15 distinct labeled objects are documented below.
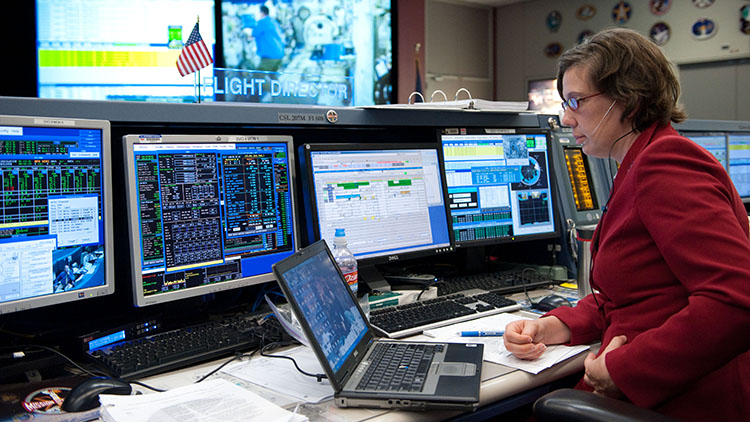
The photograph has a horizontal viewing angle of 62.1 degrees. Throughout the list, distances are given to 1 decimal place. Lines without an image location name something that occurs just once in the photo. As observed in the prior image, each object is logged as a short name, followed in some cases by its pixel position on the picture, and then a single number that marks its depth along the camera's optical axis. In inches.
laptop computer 40.8
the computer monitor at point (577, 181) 83.8
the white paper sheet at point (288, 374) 43.9
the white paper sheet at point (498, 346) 49.2
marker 55.9
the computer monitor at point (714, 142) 117.6
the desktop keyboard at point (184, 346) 47.5
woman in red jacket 39.6
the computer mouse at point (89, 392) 40.7
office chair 38.2
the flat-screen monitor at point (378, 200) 65.3
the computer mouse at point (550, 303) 64.9
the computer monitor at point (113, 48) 169.5
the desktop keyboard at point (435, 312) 56.6
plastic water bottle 61.0
